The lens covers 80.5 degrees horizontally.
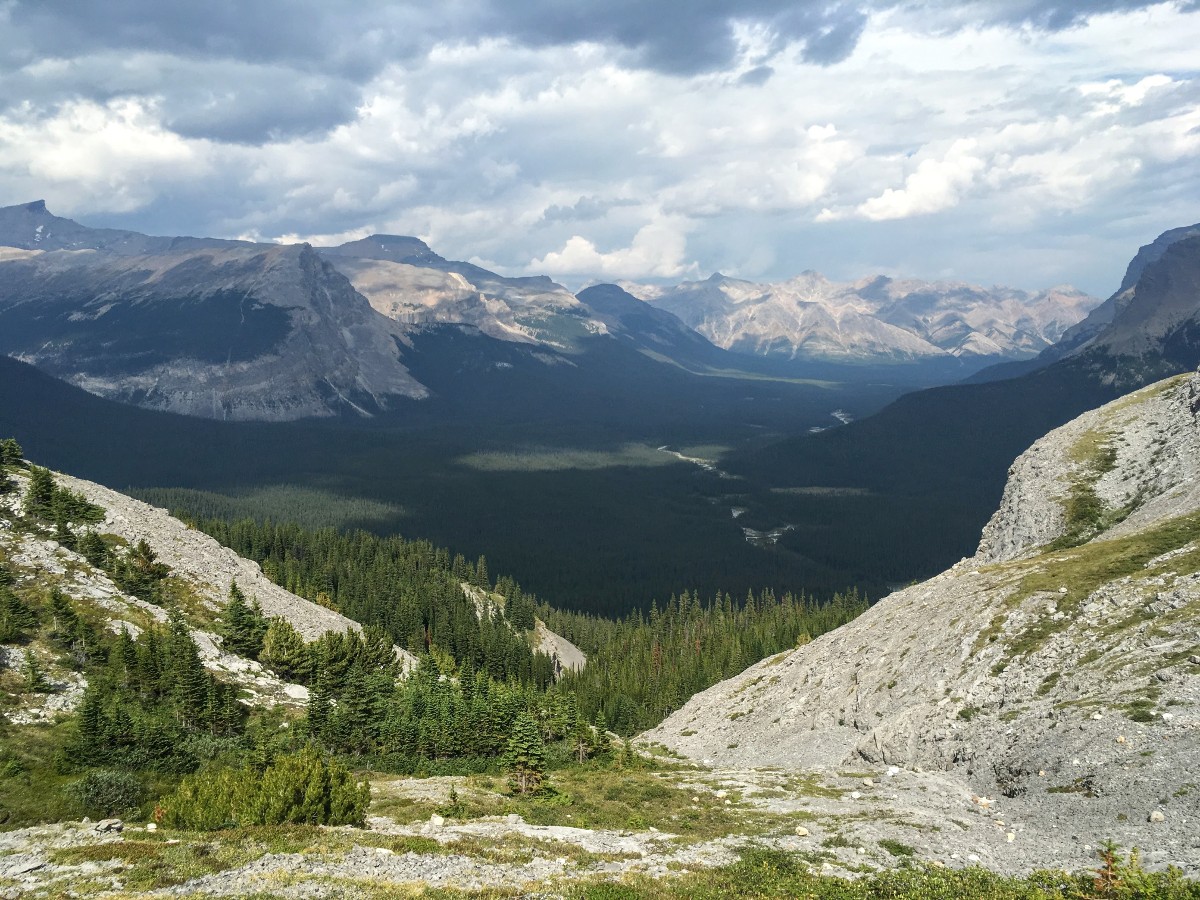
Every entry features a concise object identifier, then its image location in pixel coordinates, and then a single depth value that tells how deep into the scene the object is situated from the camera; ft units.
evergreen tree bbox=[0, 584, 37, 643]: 219.20
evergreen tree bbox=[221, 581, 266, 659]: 293.43
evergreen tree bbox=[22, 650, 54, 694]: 203.00
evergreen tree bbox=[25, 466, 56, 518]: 302.86
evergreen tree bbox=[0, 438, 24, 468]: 338.13
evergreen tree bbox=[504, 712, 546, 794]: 178.40
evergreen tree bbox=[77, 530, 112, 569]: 300.61
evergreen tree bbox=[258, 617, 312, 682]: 293.64
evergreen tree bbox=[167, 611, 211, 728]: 217.77
